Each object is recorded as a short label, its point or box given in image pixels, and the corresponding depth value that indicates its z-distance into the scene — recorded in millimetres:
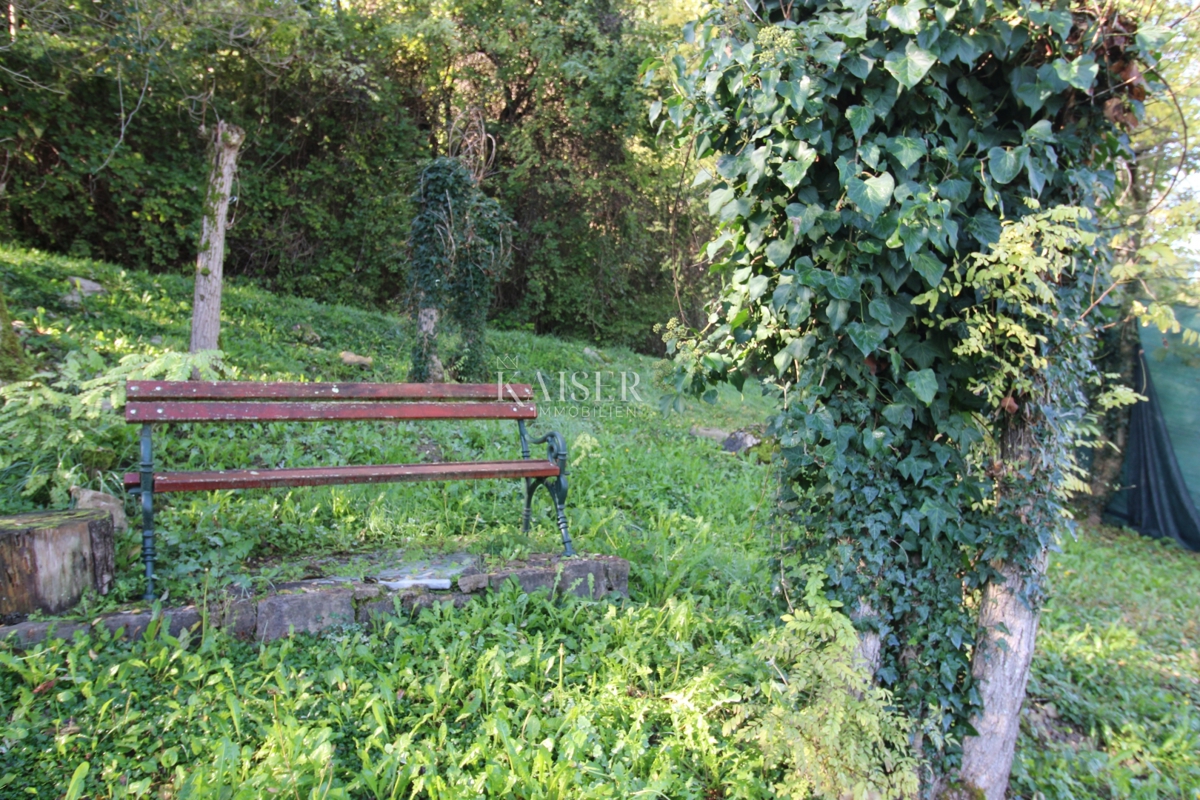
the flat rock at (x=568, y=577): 3213
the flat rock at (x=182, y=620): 2639
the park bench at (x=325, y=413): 2898
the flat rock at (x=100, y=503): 3111
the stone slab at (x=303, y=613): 2773
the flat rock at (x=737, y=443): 7113
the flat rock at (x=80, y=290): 6316
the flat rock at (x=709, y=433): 7725
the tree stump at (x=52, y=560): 2521
